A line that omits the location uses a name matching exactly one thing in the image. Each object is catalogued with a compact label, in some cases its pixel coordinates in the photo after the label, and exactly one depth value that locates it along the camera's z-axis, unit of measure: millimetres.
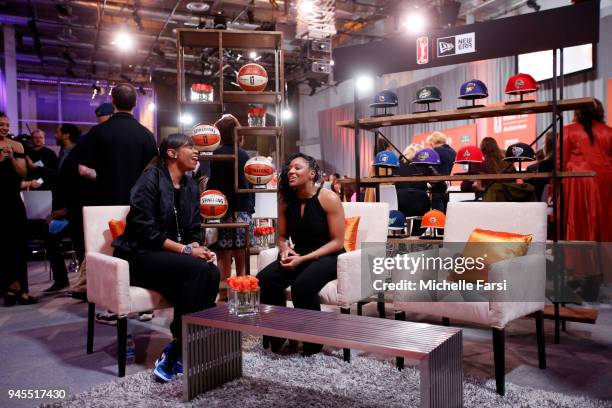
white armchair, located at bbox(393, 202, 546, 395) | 2363
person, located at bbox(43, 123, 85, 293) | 4183
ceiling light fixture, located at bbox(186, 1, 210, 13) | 8148
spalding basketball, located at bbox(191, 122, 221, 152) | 3580
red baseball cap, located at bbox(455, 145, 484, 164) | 3891
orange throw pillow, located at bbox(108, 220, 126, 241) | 3031
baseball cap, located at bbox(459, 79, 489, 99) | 3707
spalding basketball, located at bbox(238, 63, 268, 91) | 3758
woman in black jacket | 2650
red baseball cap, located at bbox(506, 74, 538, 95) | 3547
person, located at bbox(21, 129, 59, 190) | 6461
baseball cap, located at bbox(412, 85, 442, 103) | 3930
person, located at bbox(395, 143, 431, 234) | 4648
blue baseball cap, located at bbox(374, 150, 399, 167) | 3980
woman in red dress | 4242
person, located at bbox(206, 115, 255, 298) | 4152
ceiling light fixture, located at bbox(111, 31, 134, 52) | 9648
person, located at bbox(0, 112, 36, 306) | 4367
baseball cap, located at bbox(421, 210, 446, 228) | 3652
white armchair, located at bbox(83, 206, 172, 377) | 2621
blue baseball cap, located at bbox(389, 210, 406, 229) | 3852
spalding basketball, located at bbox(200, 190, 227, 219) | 3607
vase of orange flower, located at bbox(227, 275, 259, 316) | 2250
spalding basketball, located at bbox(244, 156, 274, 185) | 3674
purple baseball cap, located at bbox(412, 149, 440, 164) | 3904
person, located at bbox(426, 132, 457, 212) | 4844
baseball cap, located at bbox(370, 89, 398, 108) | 4117
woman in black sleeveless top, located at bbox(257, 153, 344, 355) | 2865
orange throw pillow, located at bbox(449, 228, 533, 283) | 2725
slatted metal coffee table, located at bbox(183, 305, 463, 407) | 1731
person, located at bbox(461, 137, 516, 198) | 4597
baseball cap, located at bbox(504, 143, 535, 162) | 3541
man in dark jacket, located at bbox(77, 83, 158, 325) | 3570
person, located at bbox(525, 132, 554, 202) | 4391
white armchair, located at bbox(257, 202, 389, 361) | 2785
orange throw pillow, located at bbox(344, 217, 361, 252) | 3277
